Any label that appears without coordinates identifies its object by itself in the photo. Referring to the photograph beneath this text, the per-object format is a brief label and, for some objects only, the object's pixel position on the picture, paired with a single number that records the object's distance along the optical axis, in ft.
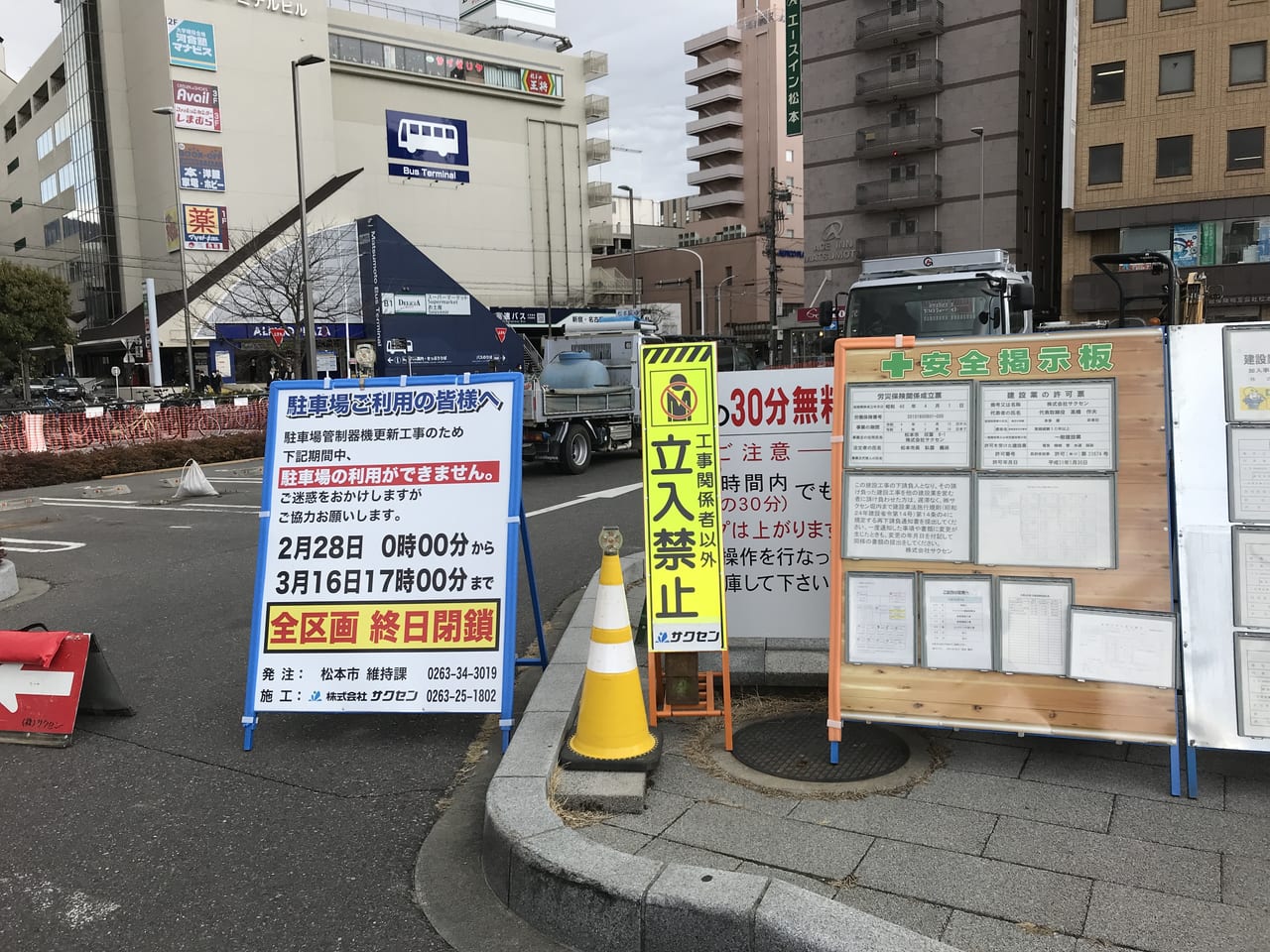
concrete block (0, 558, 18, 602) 26.66
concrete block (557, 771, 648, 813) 11.98
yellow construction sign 13.99
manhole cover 13.24
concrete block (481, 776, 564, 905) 10.89
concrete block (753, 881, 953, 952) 8.54
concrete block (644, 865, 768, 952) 9.16
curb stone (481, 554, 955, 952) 8.83
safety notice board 12.04
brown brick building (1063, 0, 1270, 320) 104.58
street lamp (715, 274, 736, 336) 241.55
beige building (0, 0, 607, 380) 149.38
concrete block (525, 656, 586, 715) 14.93
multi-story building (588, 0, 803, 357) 252.42
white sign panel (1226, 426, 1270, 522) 11.62
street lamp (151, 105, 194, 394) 111.96
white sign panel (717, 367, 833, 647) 16.79
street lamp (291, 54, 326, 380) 80.53
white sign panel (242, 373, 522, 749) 14.82
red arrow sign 15.71
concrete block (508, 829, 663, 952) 9.65
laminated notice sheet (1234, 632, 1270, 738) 11.50
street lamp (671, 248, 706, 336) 223.51
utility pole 111.65
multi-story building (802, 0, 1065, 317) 148.36
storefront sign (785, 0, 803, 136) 170.40
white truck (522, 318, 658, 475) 50.08
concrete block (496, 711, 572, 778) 12.58
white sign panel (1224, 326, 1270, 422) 11.66
